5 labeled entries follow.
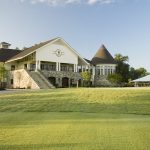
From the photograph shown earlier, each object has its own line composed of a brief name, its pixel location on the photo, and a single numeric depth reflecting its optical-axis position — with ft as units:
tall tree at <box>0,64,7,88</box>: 154.14
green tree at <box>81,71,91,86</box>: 158.96
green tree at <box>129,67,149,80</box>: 256.73
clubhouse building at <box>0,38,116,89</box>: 149.59
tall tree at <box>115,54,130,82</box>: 201.67
